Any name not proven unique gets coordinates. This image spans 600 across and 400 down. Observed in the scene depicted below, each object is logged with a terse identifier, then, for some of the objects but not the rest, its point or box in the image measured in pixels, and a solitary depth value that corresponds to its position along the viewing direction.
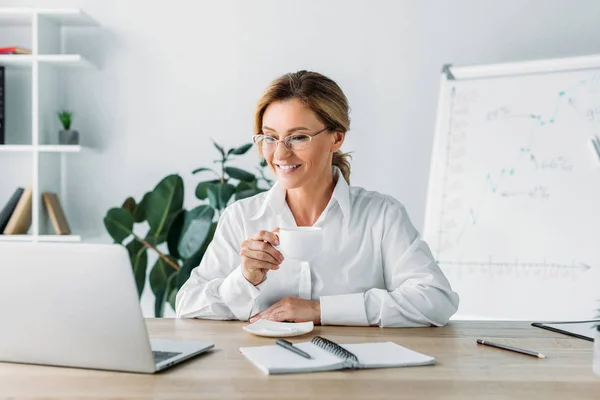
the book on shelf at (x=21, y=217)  3.23
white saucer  1.43
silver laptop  1.12
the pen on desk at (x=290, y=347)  1.23
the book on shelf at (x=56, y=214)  3.24
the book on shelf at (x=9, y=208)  3.23
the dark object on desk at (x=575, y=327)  1.51
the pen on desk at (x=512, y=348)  1.30
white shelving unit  3.19
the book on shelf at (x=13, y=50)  3.19
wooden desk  1.04
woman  1.67
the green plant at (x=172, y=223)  3.00
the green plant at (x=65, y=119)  3.29
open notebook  1.17
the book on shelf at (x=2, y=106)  3.26
